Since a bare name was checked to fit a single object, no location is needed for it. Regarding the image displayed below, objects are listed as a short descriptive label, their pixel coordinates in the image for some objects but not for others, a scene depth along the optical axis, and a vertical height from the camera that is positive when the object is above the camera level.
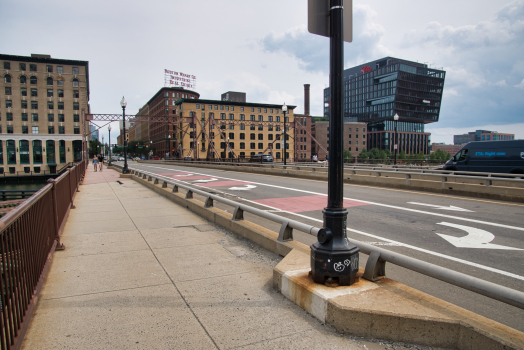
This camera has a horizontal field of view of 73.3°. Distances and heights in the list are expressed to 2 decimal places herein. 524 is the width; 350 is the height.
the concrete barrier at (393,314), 2.79 -1.38
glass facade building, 137.38 +22.93
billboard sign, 154.62 +35.33
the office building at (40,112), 80.81 +11.02
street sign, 3.97 +1.59
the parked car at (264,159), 53.98 -0.27
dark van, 18.70 -0.04
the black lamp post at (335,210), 3.75 -0.59
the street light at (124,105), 26.70 +4.02
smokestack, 141.25 +23.48
